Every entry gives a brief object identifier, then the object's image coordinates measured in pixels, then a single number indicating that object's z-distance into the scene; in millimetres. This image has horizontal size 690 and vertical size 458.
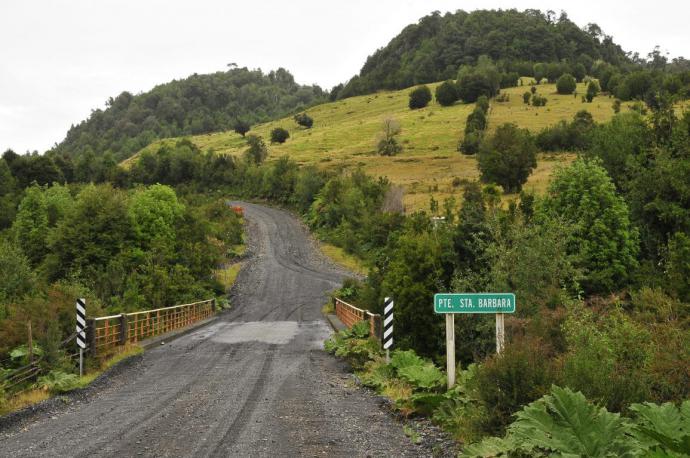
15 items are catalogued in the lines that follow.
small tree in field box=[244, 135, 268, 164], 96081
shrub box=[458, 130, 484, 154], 82625
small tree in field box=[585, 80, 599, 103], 106006
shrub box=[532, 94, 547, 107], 107188
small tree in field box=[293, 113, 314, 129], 134750
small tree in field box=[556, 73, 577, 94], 115688
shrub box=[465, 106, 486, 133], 91188
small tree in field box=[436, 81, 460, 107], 123000
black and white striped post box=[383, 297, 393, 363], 15062
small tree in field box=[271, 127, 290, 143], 120000
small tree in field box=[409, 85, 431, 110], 126875
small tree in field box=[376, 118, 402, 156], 92188
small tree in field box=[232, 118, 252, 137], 143375
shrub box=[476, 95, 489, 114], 103562
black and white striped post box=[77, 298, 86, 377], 15615
